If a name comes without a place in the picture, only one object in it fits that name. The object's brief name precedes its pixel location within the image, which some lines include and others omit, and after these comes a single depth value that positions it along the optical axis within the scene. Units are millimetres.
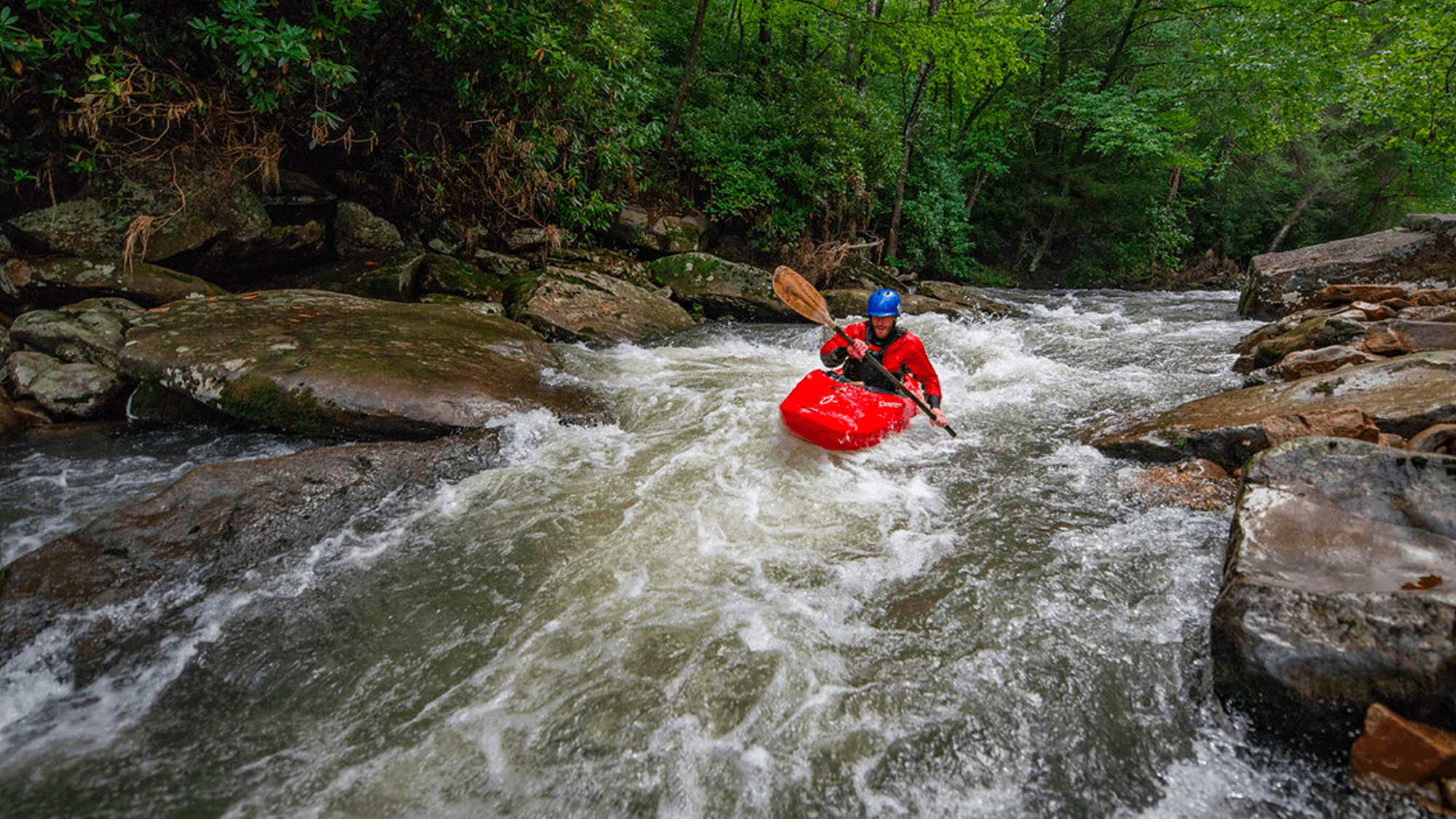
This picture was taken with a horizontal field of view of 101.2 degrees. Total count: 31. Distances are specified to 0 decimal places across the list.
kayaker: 4914
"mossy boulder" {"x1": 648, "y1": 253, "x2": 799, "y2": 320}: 8633
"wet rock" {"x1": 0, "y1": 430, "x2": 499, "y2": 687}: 2391
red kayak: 4312
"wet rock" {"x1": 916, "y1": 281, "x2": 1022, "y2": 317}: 10477
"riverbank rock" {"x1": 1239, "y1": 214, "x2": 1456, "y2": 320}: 7410
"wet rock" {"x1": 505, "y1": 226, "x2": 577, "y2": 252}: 7680
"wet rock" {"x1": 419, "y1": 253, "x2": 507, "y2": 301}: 6695
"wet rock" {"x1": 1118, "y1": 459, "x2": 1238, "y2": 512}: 3441
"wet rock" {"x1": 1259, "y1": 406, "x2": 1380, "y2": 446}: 3062
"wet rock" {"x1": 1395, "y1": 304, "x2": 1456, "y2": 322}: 4973
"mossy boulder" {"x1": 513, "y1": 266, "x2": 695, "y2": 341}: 6777
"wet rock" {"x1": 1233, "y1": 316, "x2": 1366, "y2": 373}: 5113
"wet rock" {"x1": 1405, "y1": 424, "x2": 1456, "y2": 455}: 2812
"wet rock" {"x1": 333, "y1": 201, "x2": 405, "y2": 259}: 6547
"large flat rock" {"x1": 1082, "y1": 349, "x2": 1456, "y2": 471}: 3186
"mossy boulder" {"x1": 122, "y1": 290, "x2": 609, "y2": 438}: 3990
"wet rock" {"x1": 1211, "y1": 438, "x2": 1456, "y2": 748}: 1764
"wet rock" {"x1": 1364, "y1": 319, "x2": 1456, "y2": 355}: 4367
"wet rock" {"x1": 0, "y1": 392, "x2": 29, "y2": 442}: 3746
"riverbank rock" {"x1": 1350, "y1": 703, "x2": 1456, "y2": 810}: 1599
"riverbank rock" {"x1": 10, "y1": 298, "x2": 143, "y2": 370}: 4141
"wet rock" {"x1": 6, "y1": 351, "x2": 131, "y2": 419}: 3996
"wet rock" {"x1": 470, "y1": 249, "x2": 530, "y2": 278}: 7352
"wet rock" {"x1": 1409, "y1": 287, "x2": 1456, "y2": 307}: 5766
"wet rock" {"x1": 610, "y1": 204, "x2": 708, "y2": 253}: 9047
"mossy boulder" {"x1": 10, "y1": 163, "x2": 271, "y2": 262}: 4781
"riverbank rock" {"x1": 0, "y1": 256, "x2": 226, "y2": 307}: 4617
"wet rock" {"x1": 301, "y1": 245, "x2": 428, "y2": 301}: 6219
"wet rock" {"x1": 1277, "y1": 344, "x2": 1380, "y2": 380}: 4320
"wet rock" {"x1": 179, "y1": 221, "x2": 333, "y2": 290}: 5547
